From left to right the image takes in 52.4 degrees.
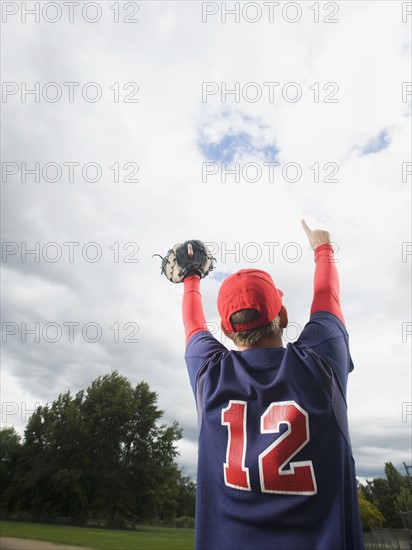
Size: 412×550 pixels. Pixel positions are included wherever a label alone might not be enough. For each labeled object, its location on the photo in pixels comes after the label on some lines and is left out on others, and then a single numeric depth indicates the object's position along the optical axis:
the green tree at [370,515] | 29.40
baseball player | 1.33
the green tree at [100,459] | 42.25
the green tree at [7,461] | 47.25
